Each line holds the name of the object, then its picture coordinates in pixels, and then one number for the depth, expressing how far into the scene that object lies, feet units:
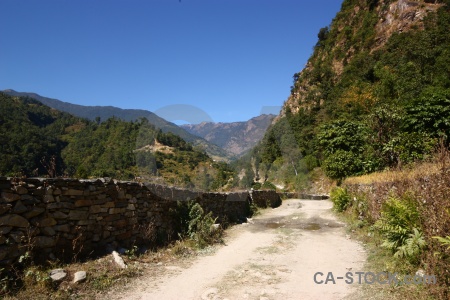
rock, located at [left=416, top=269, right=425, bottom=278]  12.84
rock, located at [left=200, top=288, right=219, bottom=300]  14.10
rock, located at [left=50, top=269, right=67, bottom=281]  14.42
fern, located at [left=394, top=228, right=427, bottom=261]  14.32
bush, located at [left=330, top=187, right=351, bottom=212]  41.15
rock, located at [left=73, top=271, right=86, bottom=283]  14.71
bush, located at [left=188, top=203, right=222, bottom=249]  25.07
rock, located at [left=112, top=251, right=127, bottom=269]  17.45
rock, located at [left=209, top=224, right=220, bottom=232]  27.47
